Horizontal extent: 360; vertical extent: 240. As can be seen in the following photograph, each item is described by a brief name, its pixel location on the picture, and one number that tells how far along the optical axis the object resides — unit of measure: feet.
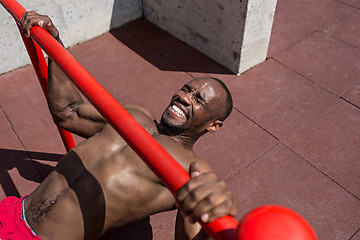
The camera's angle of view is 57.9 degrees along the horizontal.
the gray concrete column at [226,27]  12.39
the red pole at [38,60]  6.50
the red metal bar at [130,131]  2.81
